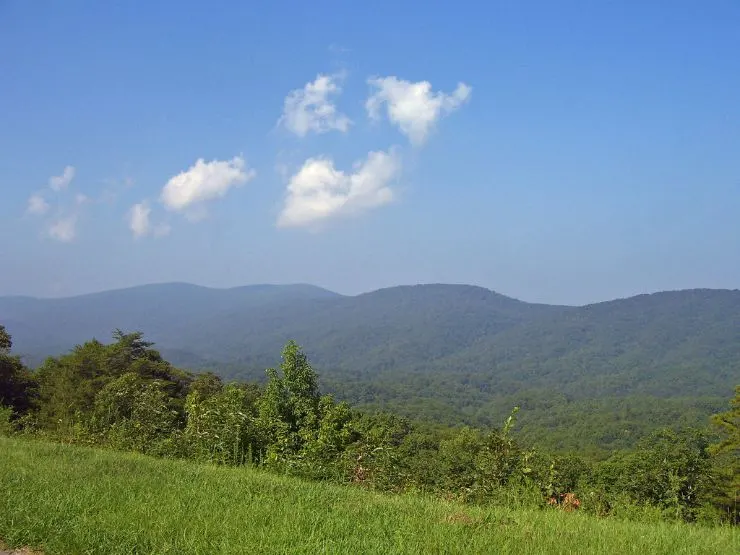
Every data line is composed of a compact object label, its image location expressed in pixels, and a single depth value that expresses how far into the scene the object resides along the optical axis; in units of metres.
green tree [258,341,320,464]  12.82
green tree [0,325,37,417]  33.34
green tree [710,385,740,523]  28.29
